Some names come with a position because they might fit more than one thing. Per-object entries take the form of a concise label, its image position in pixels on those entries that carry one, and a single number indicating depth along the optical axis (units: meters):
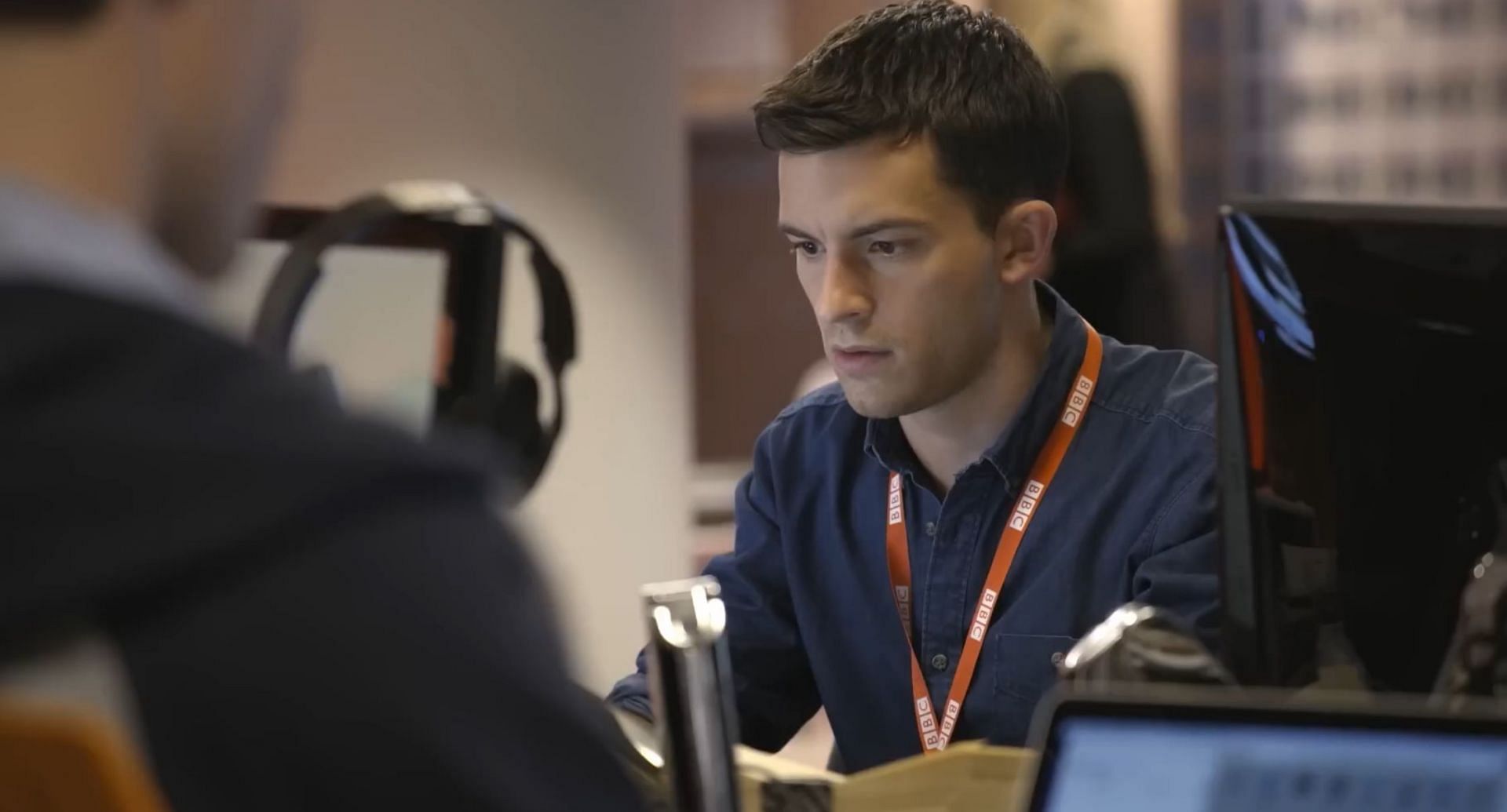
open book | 3.65
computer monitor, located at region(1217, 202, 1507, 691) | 3.72
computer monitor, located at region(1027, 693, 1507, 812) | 2.79
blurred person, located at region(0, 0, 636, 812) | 1.75
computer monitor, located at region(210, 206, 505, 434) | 3.77
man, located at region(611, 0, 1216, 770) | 4.06
